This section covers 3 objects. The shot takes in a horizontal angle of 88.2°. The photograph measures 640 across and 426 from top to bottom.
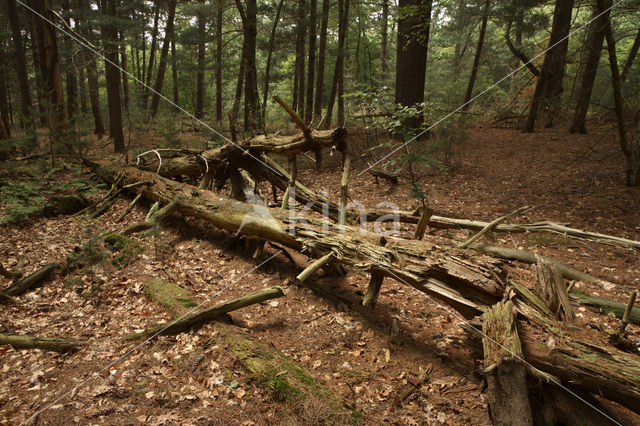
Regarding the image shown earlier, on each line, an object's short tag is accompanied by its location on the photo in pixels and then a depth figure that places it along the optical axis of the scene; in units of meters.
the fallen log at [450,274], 2.28
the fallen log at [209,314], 3.46
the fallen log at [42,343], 3.34
